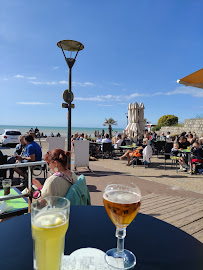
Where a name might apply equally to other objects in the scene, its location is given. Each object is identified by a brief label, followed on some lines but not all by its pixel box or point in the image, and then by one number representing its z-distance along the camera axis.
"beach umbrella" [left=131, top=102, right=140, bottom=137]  15.38
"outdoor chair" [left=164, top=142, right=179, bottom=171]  7.91
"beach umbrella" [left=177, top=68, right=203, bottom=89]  4.07
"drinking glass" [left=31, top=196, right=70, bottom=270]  0.58
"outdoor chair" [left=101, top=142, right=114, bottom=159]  9.80
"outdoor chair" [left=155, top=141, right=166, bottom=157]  10.46
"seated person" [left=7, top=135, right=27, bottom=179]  5.05
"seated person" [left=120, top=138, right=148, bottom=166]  8.05
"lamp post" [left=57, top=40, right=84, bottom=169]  5.59
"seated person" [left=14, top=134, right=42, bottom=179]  4.71
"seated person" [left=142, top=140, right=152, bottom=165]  7.73
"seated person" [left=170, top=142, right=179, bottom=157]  7.97
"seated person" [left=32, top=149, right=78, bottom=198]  2.01
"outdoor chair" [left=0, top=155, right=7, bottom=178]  4.66
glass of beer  0.73
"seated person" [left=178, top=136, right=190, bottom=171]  7.47
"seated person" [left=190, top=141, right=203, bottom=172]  6.38
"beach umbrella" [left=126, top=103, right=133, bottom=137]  15.72
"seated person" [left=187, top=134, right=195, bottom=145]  9.03
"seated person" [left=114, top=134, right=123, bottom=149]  10.86
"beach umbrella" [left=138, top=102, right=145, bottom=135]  15.70
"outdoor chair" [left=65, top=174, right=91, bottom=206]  1.82
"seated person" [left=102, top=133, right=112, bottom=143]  10.00
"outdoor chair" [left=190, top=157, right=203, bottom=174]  6.51
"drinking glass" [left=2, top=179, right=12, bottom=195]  2.50
